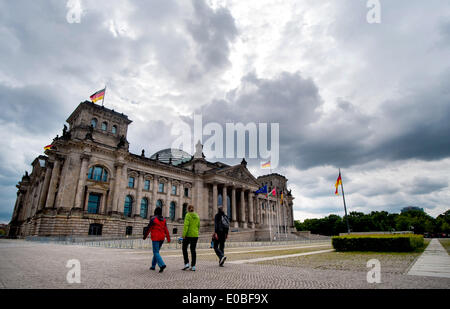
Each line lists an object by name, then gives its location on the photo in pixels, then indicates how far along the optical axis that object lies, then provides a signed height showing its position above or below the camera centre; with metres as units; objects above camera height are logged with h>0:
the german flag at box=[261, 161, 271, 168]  50.81 +12.18
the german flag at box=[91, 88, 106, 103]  42.25 +21.68
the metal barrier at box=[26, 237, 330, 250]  30.25 -1.88
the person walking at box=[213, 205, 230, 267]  9.24 -0.14
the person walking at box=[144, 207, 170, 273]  7.72 -0.19
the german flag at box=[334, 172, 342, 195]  31.80 +5.42
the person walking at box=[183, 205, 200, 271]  8.34 -0.16
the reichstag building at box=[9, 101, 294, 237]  38.47 +7.54
